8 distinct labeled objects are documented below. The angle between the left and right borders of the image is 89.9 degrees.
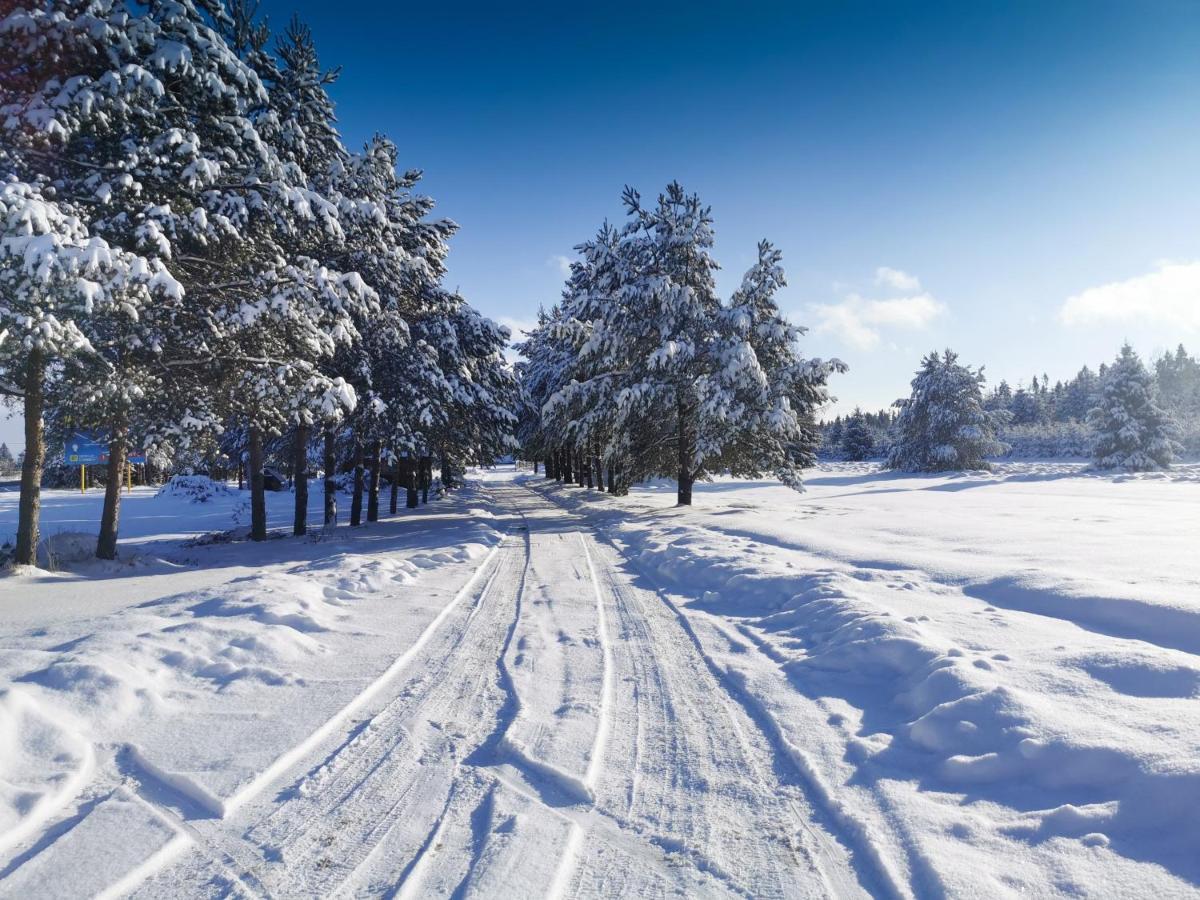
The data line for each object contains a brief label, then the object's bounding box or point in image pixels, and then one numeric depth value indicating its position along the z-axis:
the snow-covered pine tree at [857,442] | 81.38
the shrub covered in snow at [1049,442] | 60.09
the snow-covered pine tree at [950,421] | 46.28
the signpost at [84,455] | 34.66
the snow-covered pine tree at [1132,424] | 40.41
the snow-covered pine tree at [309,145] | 12.61
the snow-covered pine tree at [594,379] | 19.77
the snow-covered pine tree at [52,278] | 6.97
